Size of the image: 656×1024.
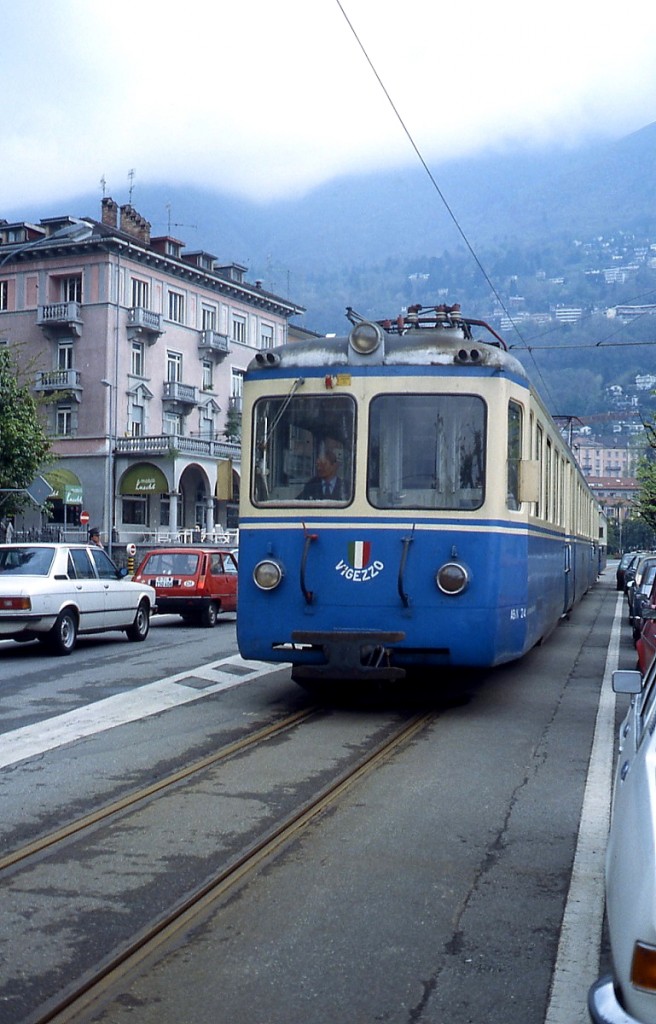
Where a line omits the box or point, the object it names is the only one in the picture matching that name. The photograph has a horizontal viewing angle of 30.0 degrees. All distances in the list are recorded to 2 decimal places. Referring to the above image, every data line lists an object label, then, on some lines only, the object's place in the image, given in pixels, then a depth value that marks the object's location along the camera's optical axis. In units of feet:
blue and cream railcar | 34.73
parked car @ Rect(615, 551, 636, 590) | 153.06
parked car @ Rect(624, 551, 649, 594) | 120.57
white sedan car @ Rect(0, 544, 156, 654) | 54.60
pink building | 194.39
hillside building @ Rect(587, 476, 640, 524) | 540.89
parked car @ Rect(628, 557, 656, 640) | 64.59
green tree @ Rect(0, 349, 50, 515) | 93.04
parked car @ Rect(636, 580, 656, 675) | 38.40
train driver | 35.86
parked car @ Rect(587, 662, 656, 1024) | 10.19
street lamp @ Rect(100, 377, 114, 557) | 195.38
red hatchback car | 77.10
